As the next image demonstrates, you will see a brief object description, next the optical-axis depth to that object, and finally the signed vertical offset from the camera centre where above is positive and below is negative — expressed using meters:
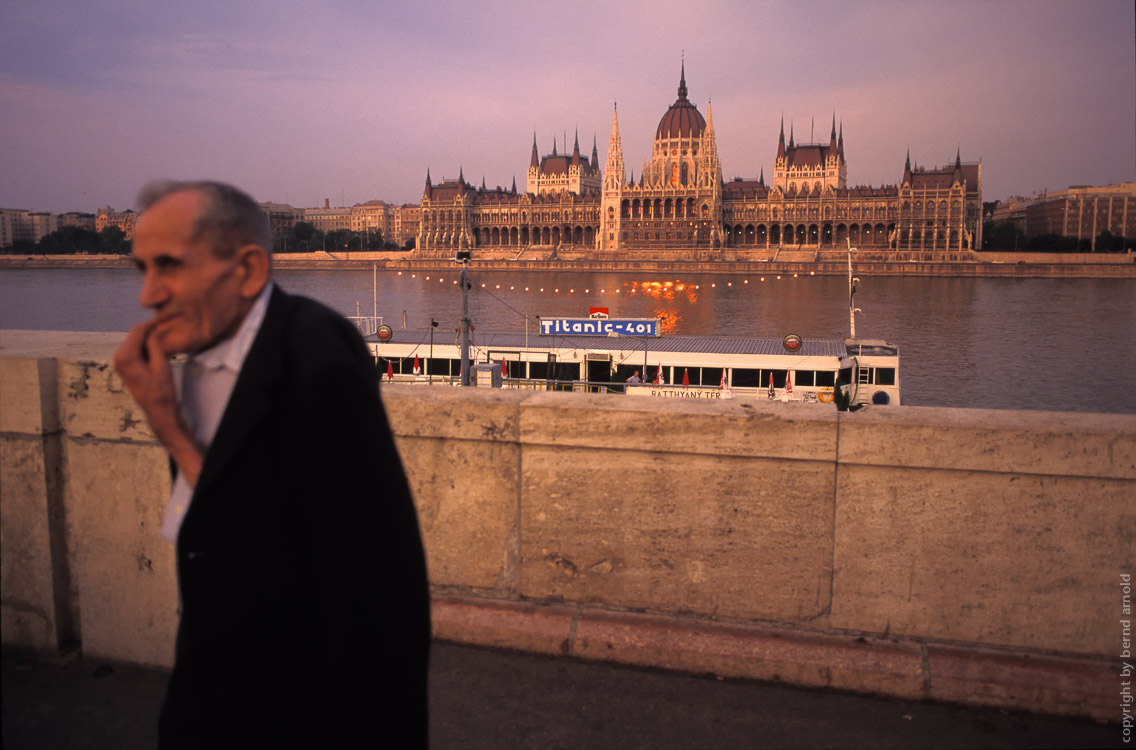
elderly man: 1.02 -0.27
